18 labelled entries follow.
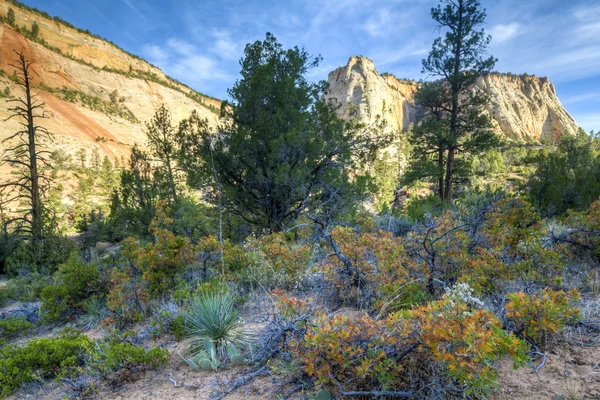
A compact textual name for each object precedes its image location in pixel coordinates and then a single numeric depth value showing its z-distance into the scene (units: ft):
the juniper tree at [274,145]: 28.32
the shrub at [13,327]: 16.98
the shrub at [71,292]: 17.44
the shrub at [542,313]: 7.16
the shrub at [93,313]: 15.70
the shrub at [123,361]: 9.36
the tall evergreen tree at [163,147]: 43.96
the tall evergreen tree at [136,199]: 41.55
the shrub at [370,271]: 10.66
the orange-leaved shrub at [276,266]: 15.67
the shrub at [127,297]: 14.26
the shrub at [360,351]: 6.22
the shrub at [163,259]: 15.81
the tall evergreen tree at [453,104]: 45.21
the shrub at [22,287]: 25.27
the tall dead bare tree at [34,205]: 38.60
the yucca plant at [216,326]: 10.07
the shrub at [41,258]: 36.47
